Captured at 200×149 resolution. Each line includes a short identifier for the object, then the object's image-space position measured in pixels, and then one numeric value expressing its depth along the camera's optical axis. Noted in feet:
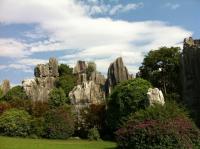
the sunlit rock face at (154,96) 57.11
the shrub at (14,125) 79.92
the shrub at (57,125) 77.37
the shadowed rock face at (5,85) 147.43
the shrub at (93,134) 80.68
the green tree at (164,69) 98.74
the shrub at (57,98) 109.58
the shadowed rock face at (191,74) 88.07
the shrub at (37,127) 78.64
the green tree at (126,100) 76.16
